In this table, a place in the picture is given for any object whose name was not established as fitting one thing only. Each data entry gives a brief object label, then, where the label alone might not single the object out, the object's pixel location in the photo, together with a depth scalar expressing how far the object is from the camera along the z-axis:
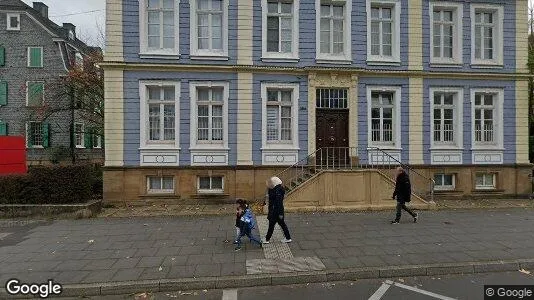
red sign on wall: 11.55
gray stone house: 26.20
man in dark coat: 9.76
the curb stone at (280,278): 5.37
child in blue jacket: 7.29
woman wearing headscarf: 7.48
